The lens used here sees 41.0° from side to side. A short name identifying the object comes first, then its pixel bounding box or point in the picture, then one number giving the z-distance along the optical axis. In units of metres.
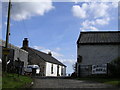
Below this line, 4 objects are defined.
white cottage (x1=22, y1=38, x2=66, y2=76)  34.31
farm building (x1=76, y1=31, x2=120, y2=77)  21.59
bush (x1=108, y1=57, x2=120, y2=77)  18.28
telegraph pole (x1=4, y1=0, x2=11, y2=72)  13.35
